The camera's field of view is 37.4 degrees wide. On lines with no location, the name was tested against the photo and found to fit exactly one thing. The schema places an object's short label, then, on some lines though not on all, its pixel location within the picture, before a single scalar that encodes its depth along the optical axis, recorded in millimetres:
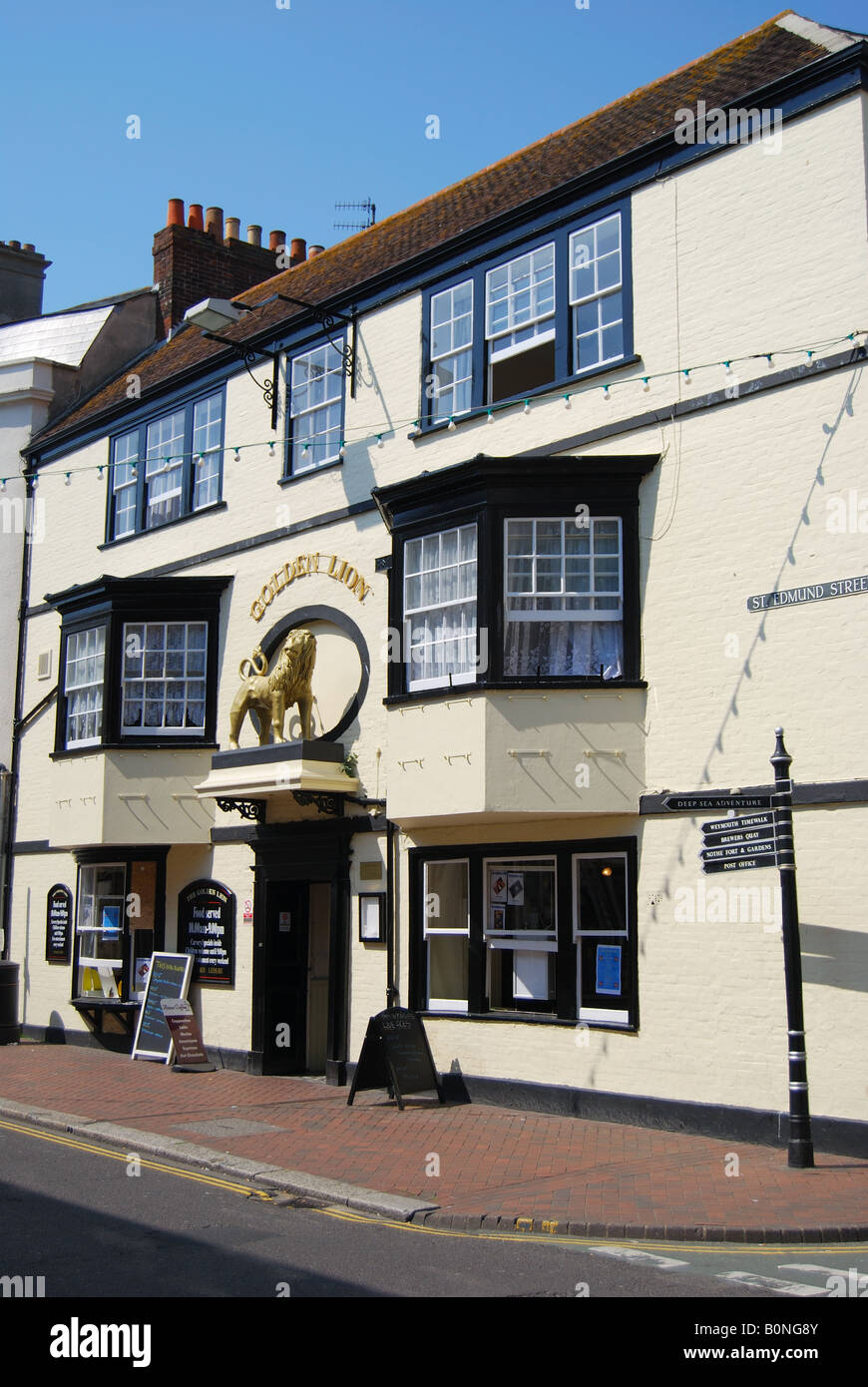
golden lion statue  15383
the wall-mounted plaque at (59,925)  19391
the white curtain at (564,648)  12617
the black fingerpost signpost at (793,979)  9656
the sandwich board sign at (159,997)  16781
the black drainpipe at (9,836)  20875
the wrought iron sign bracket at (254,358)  17078
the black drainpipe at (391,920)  14156
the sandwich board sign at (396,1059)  12734
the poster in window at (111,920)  18312
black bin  19062
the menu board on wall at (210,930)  16625
